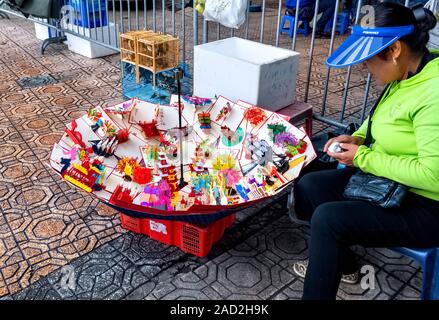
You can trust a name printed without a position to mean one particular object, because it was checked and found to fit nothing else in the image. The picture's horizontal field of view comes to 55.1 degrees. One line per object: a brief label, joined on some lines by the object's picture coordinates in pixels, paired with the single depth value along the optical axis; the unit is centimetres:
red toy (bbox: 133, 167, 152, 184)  209
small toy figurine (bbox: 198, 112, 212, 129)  248
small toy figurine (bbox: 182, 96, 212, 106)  250
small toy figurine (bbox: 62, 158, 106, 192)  191
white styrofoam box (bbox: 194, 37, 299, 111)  245
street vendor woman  147
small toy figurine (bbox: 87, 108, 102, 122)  237
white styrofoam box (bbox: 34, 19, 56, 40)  579
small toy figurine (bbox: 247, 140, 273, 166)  219
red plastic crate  202
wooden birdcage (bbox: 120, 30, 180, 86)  342
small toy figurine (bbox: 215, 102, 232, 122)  248
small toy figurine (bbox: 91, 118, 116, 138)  234
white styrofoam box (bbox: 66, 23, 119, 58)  516
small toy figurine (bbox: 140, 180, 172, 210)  181
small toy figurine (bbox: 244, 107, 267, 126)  237
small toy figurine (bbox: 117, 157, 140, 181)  211
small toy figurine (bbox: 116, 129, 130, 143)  238
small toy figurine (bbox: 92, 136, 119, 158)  224
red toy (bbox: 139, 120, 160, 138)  246
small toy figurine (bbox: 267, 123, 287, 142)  229
